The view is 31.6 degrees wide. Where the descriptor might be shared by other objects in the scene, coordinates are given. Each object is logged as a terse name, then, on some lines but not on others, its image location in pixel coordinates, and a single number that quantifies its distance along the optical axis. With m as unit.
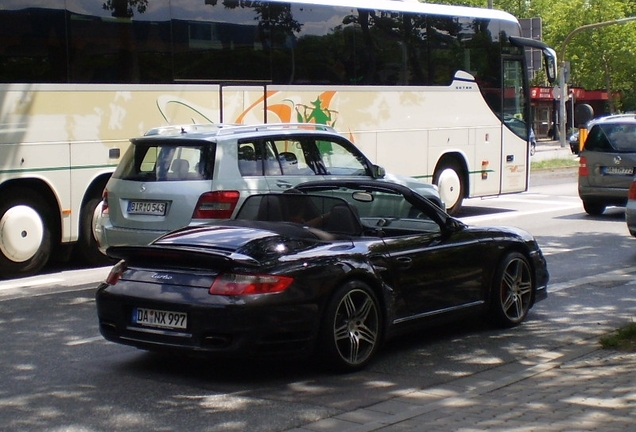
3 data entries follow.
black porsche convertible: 7.62
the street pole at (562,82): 44.84
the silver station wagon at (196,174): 12.33
